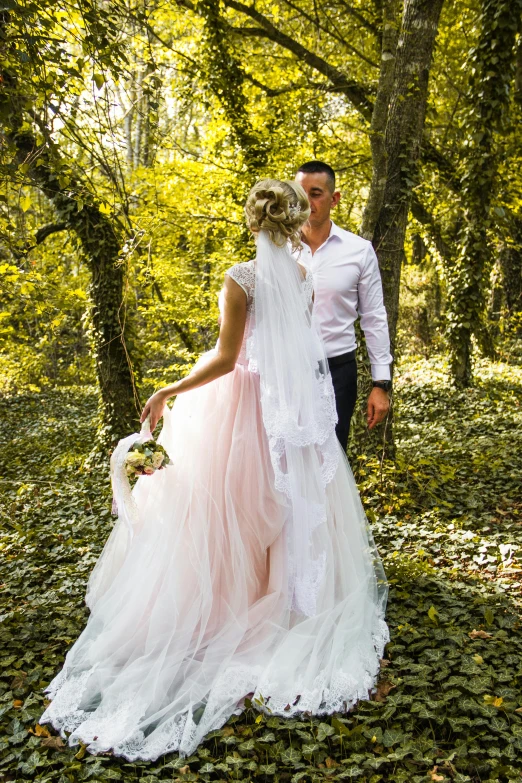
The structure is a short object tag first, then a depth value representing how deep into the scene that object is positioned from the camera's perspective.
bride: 2.69
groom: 3.73
